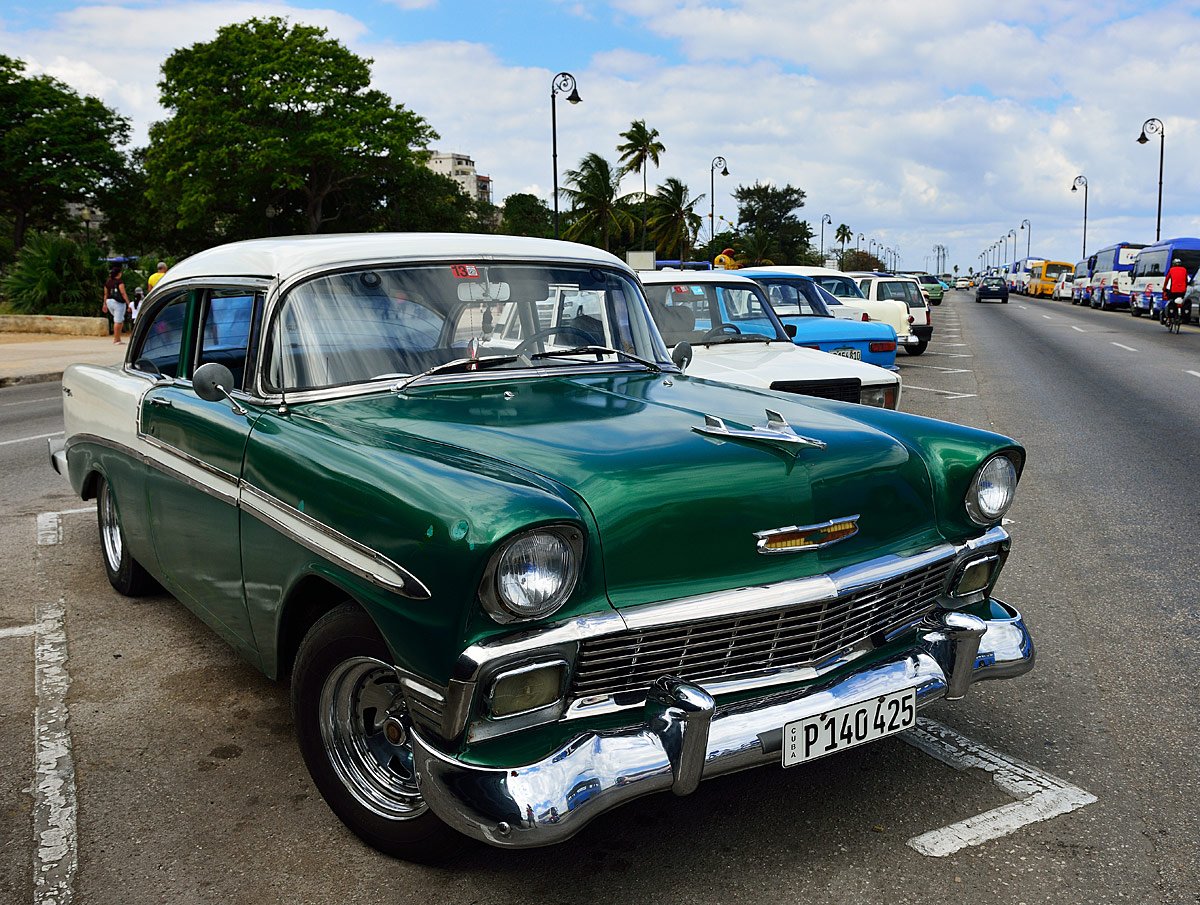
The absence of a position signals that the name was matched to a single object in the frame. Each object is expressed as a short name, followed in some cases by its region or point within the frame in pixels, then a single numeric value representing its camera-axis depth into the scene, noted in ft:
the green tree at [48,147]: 163.84
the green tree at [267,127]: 151.53
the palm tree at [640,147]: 223.71
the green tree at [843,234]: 542.16
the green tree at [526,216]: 288.51
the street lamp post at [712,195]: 144.56
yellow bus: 249.55
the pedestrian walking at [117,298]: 80.18
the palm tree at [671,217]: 240.73
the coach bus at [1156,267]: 129.49
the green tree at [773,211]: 368.48
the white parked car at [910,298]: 74.01
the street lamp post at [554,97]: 97.91
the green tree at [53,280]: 94.22
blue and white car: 40.06
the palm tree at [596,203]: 213.46
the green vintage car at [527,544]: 8.82
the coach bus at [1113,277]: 154.20
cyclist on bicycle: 96.68
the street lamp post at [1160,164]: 165.07
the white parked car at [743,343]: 27.48
